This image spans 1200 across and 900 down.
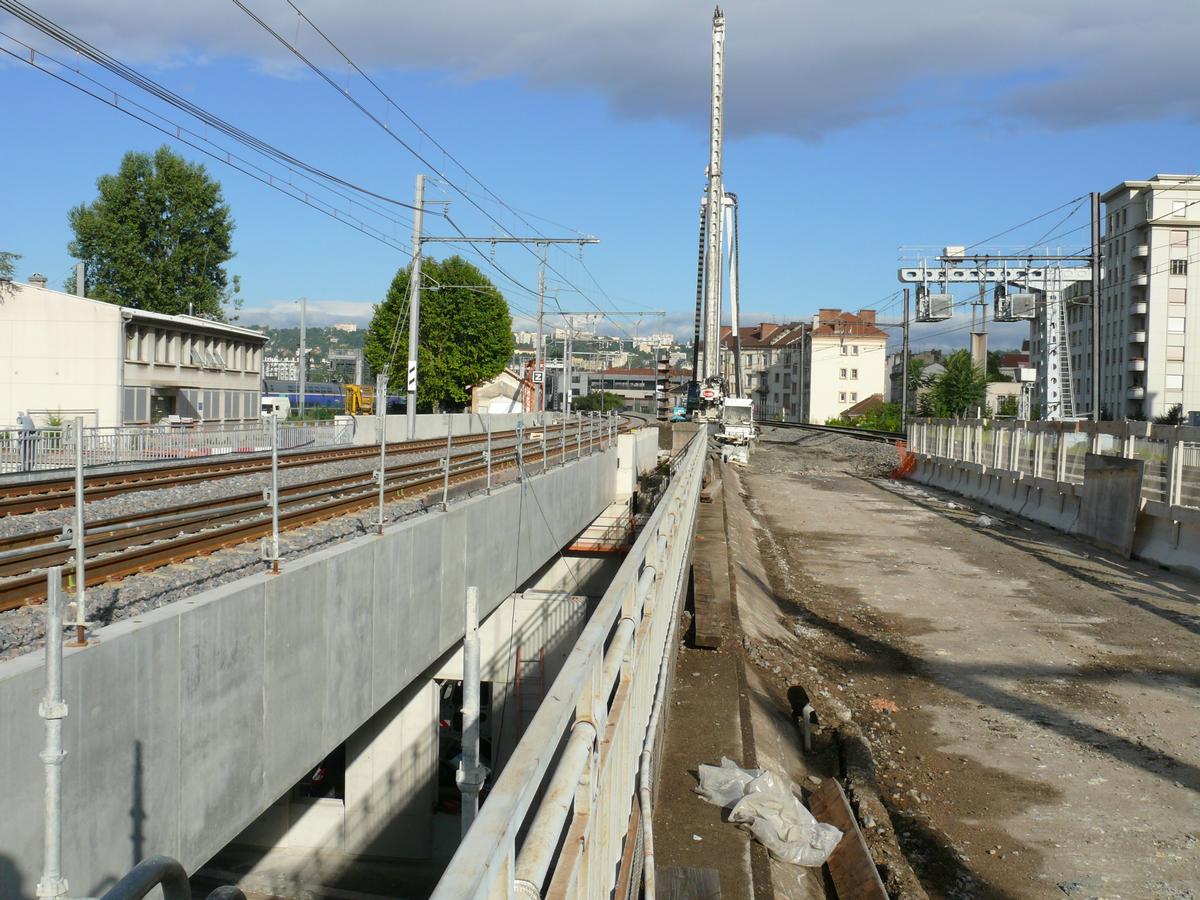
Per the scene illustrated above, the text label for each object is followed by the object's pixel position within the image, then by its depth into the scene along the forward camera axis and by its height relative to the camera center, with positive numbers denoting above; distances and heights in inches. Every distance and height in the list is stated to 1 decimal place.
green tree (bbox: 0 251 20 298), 2591.0 +300.6
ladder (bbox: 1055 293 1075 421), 1625.2 +74.6
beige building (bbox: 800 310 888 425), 5241.1 +164.6
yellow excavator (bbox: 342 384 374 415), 1918.1 -1.4
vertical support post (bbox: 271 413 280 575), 305.7 -32.8
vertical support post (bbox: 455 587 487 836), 160.2 -48.4
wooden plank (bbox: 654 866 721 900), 211.8 -91.1
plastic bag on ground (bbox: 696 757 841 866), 262.1 -95.4
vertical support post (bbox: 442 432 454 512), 508.7 -42.0
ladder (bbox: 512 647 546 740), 902.8 -230.6
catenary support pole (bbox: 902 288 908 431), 2568.9 +117.8
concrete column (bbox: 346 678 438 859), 735.7 -251.6
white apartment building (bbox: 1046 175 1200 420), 3508.9 +344.8
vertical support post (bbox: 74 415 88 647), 218.5 -32.2
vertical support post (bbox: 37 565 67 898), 164.1 -49.1
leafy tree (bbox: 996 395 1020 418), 3359.7 +2.6
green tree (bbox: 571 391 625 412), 6371.6 +11.2
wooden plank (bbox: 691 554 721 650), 426.6 -82.7
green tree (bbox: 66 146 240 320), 3026.6 +437.0
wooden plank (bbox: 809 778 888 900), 266.5 -112.4
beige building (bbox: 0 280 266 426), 1617.9 +57.2
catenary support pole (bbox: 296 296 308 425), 1781.5 +92.9
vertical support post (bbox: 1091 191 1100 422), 1359.5 +147.8
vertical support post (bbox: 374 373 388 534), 397.0 -0.3
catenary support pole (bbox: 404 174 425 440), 1407.5 +132.8
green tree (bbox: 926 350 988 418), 3193.9 +57.2
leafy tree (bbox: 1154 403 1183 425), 2995.1 -19.1
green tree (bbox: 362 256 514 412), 3233.3 +187.2
